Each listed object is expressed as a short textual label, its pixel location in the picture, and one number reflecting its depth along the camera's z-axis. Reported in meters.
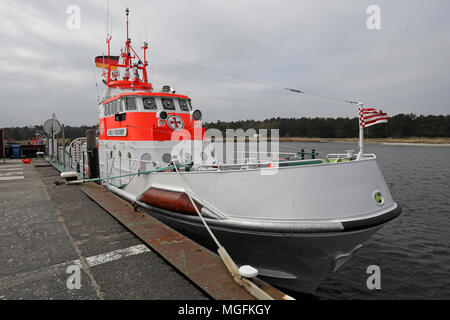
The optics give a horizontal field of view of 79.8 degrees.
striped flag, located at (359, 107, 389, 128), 5.27
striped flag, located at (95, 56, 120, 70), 11.77
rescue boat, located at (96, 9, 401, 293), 4.21
